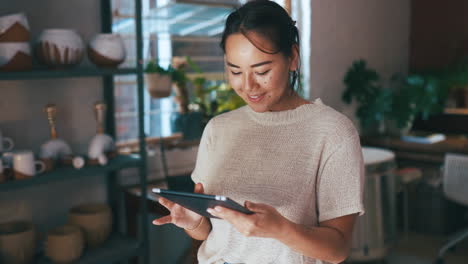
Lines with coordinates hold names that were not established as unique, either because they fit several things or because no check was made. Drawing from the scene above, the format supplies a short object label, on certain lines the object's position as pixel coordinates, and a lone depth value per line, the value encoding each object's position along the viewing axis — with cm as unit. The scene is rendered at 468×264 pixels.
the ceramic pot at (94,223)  218
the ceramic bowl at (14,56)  184
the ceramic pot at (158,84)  264
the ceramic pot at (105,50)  212
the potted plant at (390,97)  384
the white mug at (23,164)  190
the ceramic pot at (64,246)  201
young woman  105
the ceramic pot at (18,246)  194
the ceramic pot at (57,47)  196
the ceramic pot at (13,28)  184
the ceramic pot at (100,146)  216
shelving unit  195
